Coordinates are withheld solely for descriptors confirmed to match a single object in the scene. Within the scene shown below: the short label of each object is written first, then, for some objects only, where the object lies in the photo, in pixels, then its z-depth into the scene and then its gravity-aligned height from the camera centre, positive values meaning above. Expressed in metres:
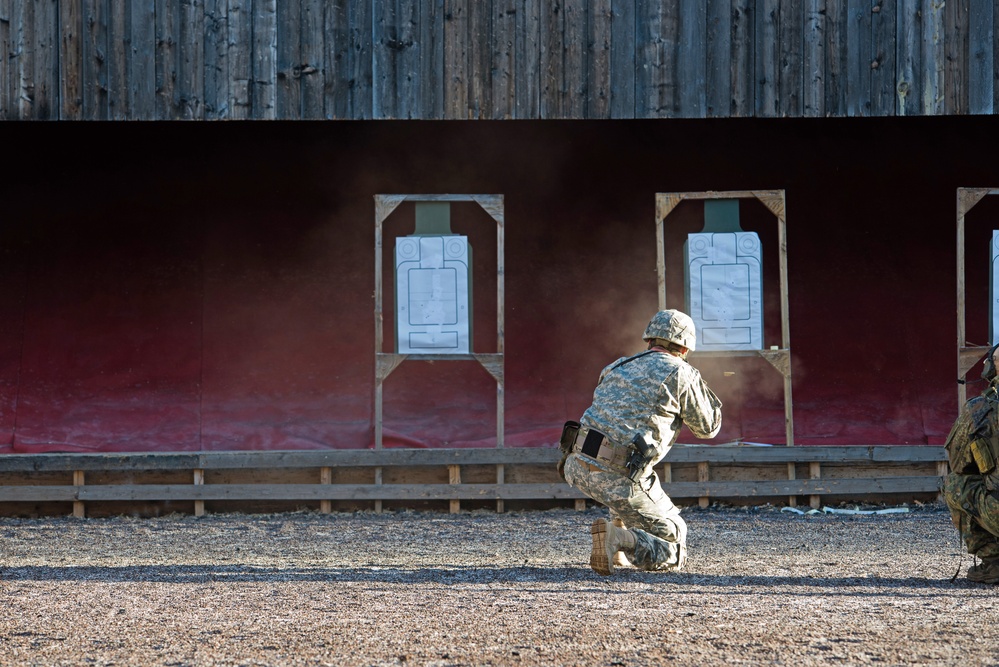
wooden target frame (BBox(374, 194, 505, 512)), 19.22 -0.23
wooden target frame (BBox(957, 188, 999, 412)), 18.77 +0.18
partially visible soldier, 12.42 -0.85
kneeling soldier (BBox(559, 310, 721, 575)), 13.09 -0.66
